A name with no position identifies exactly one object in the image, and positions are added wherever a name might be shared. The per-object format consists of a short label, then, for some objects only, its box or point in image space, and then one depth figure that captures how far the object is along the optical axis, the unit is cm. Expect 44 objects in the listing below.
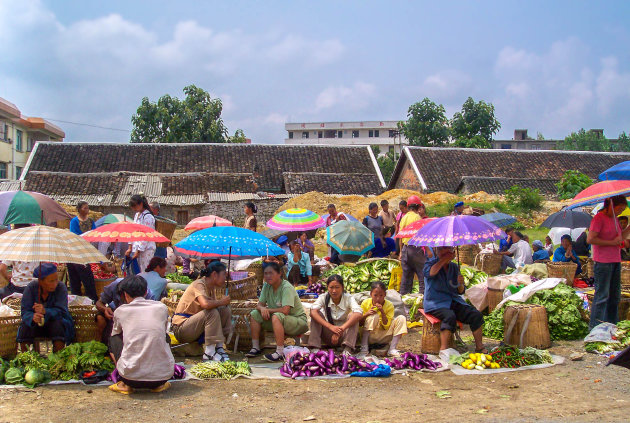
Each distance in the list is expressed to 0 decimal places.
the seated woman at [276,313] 757
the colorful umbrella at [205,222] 1255
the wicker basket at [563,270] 1202
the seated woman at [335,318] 753
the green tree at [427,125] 4372
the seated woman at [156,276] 824
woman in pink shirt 806
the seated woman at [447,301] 749
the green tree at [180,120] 3981
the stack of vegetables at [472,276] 1123
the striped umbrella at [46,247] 641
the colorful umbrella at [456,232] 709
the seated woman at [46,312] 665
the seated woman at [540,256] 1417
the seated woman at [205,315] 732
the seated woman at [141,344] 598
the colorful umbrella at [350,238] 1259
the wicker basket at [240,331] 787
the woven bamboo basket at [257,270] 1281
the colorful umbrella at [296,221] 1299
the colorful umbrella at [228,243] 812
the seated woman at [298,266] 1273
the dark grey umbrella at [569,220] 1462
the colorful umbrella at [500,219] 1589
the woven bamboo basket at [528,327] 789
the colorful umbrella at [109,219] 1196
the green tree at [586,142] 6550
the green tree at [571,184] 2892
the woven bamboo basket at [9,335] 668
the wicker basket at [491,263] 1437
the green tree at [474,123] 4319
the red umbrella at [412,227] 990
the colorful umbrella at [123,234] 911
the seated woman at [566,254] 1285
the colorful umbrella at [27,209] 937
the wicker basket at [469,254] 1603
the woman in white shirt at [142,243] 1003
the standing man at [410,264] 1062
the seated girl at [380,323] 769
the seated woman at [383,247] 1370
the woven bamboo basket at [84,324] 695
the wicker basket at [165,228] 1433
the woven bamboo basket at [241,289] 944
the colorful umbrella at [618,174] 930
